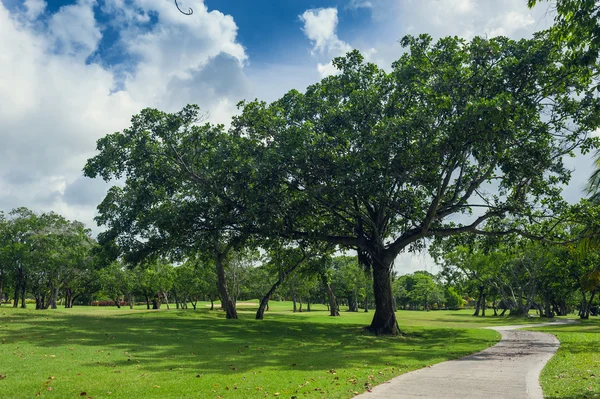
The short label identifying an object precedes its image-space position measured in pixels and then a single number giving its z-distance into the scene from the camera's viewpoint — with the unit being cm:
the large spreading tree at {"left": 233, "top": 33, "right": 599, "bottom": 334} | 1789
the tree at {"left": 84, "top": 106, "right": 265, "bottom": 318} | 2142
